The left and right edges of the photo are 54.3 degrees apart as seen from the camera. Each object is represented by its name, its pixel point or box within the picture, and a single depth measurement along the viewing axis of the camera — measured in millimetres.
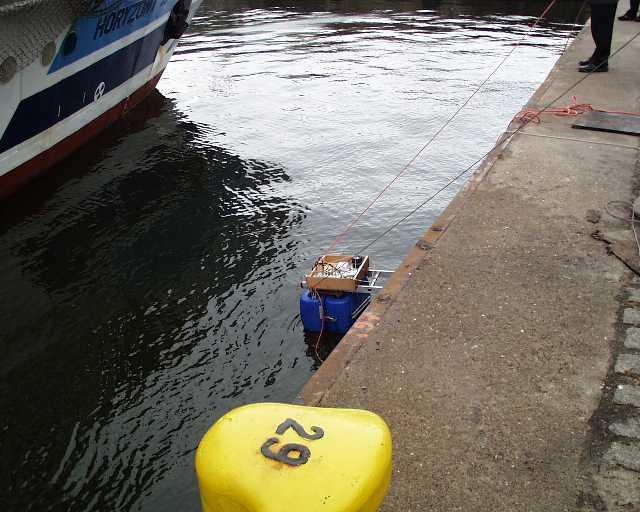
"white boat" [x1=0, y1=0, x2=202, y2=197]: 6930
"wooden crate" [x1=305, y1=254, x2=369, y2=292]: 4930
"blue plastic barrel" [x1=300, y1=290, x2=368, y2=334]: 4980
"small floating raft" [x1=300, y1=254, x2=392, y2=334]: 4969
